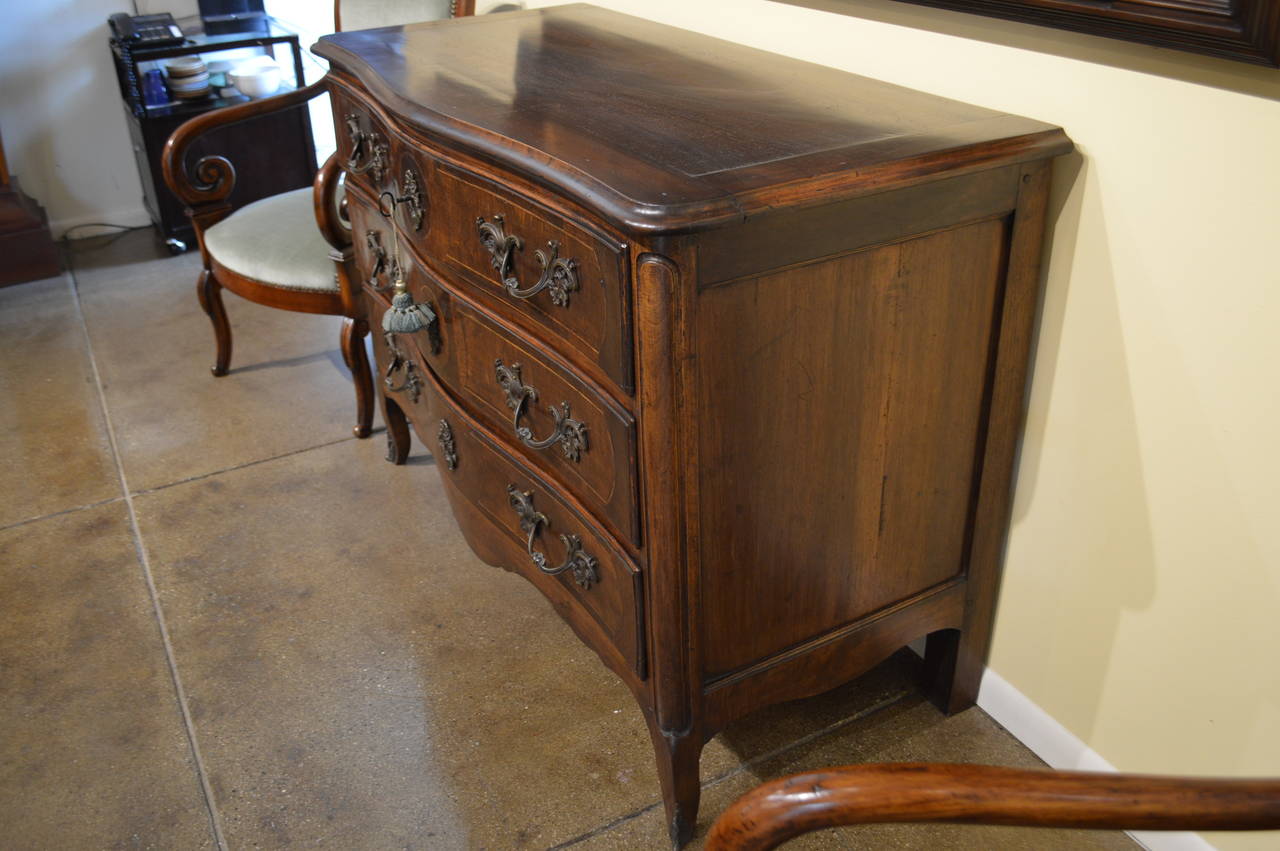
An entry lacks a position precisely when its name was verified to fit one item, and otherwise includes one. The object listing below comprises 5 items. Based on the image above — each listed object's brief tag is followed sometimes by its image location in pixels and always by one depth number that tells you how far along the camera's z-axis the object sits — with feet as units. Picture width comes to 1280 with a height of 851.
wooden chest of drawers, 3.96
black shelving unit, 11.69
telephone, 11.55
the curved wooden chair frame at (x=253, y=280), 7.79
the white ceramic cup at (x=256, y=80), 12.00
